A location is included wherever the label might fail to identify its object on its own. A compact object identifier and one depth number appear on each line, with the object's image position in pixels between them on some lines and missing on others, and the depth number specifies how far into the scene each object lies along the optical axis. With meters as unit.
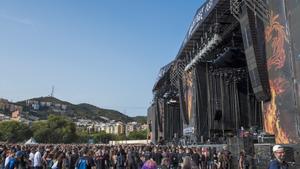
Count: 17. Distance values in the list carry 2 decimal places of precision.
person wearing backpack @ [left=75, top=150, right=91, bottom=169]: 13.74
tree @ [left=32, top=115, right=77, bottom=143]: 133.62
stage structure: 21.44
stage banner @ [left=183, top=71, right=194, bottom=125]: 41.78
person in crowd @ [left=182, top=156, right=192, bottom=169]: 5.50
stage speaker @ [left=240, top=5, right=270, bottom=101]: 24.31
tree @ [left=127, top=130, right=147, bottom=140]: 165.12
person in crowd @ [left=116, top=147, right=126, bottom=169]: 21.64
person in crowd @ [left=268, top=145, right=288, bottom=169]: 5.66
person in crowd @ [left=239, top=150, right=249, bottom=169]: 17.02
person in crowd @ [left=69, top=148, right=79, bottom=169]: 17.55
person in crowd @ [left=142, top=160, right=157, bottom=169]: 6.35
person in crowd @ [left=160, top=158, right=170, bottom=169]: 7.19
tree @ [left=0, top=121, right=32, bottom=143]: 132.62
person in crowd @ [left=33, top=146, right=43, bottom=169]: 16.20
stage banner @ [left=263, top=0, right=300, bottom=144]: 20.95
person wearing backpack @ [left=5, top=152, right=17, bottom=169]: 15.05
